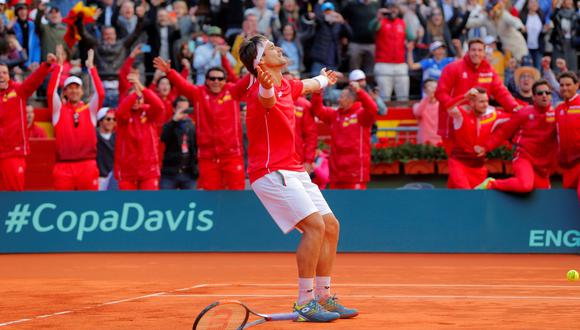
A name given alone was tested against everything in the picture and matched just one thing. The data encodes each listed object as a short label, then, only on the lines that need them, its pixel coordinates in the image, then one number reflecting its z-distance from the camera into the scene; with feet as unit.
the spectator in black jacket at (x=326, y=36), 75.66
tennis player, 30.60
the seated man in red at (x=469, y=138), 57.57
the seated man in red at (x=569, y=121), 54.54
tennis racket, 26.68
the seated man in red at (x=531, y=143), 55.62
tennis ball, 41.06
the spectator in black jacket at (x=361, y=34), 75.87
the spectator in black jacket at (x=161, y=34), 75.46
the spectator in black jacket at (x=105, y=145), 67.31
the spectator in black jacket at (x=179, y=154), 63.82
